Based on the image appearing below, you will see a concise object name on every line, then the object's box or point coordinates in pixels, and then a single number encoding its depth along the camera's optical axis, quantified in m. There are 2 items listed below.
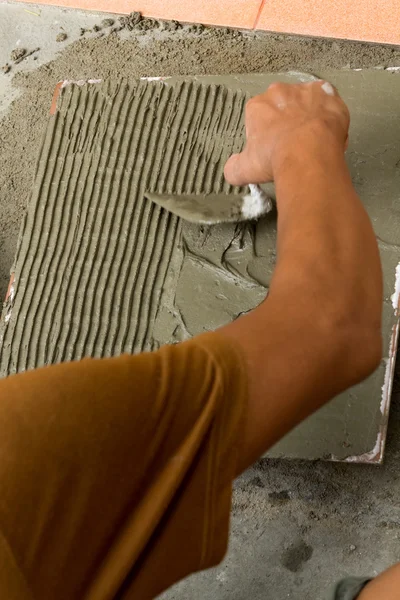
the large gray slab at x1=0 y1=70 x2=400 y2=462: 1.39
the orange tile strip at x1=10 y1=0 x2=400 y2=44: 1.60
